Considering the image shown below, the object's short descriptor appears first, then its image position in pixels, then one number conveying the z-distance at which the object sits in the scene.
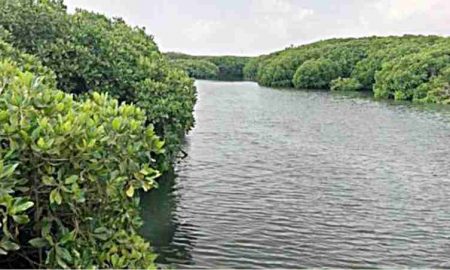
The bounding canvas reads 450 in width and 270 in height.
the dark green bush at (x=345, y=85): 78.31
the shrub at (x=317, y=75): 83.56
